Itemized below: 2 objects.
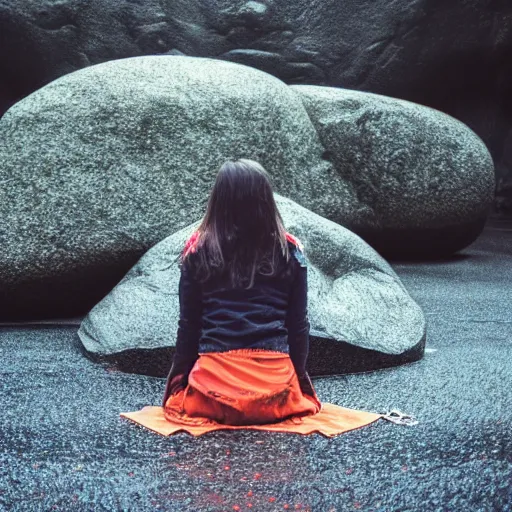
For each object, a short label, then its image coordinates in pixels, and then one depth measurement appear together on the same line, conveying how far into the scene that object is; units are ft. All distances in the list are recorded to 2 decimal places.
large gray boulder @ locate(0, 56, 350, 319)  15.70
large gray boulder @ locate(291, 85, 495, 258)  21.71
